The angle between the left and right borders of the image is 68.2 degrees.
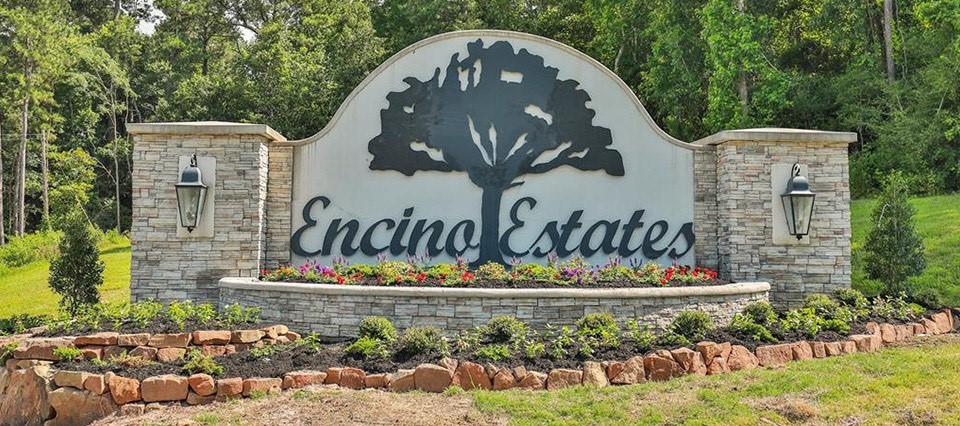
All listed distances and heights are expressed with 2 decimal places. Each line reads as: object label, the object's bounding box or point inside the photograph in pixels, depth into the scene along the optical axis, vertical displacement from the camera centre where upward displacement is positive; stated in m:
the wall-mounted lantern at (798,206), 9.33 +0.34
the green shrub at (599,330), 6.77 -1.00
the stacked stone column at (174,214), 9.30 +0.16
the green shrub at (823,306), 8.05 -0.85
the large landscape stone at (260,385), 6.00 -1.35
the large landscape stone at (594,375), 6.09 -1.26
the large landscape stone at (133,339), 7.02 -1.14
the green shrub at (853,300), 8.52 -0.84
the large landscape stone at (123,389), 6.00 -1.39
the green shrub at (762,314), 7.66 -0.90
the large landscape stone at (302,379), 6.08 -1.31
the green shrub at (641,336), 6.83 -1.05
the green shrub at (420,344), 6.53 -1.08
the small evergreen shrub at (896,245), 9.58 -0.17
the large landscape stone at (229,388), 5.99 -1.37
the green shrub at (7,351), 6.94 -1.26
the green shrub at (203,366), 6.21 -1.24
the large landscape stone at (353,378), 6.13 -1.31
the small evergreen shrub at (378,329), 7.00 -1.02
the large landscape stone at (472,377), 6.05 -1.27
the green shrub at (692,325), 7.16 -0.96
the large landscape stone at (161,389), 5.98 -1.38
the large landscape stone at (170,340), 7.04 -1.15
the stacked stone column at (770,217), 9.59 +0.20
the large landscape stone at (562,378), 6.04 -1.27
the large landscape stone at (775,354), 6.71 -1.17
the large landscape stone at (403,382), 6.01 -1.31
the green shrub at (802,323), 7.36 -0.96
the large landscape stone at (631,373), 6.20 -1.26
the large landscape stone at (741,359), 6.57 -1.19
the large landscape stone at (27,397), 6.36 -1.60
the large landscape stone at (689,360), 6.38 -1.17
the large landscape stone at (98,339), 7.00 -1.14
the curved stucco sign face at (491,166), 9.88 +0.88
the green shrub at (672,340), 6.88 -1.08
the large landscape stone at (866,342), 7.19 -1.11
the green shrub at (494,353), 6.36 -1.13
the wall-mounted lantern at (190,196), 9.05 +0.38
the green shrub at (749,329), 7.12 -1.01
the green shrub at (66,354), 6.73 -1.23
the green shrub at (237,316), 7.71 -1.00
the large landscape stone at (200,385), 5.98 -1.35
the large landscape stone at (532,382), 6.02 -1.30
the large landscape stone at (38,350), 6.83 -1.23
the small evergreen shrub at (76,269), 9.23 -0.59
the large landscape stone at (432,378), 6.01 -1.27
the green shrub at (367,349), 6.54 -1.14
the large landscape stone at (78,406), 6.05 -1.57
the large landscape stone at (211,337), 7.14 -1.13
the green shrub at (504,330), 6.91 -1.00
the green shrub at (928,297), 9.03 -0.85
